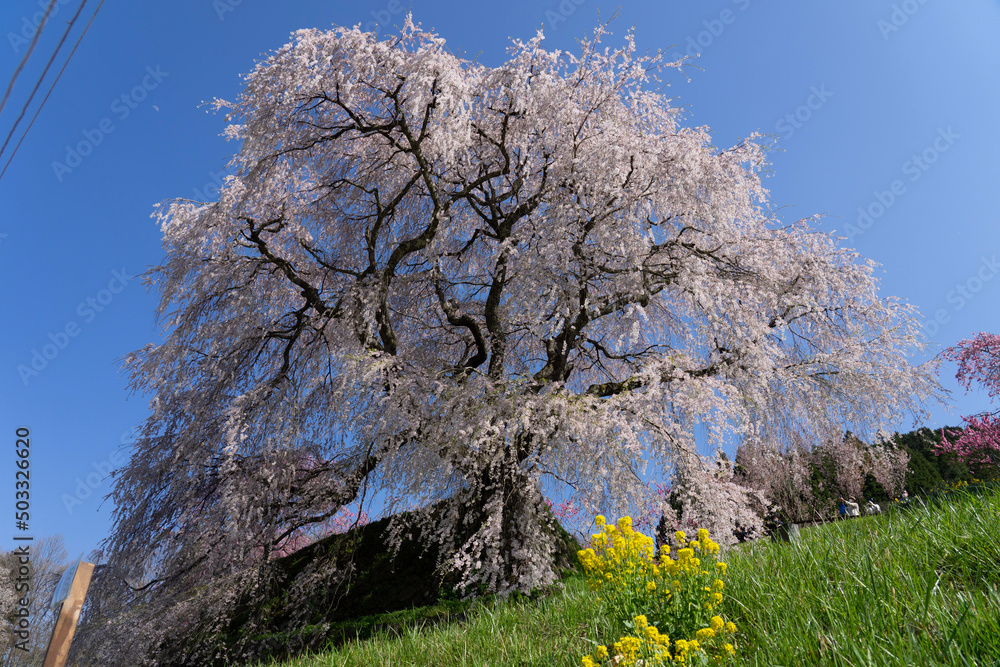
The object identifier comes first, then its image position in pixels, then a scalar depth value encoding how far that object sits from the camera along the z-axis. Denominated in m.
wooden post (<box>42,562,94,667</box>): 3.57
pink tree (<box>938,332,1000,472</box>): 12.82
